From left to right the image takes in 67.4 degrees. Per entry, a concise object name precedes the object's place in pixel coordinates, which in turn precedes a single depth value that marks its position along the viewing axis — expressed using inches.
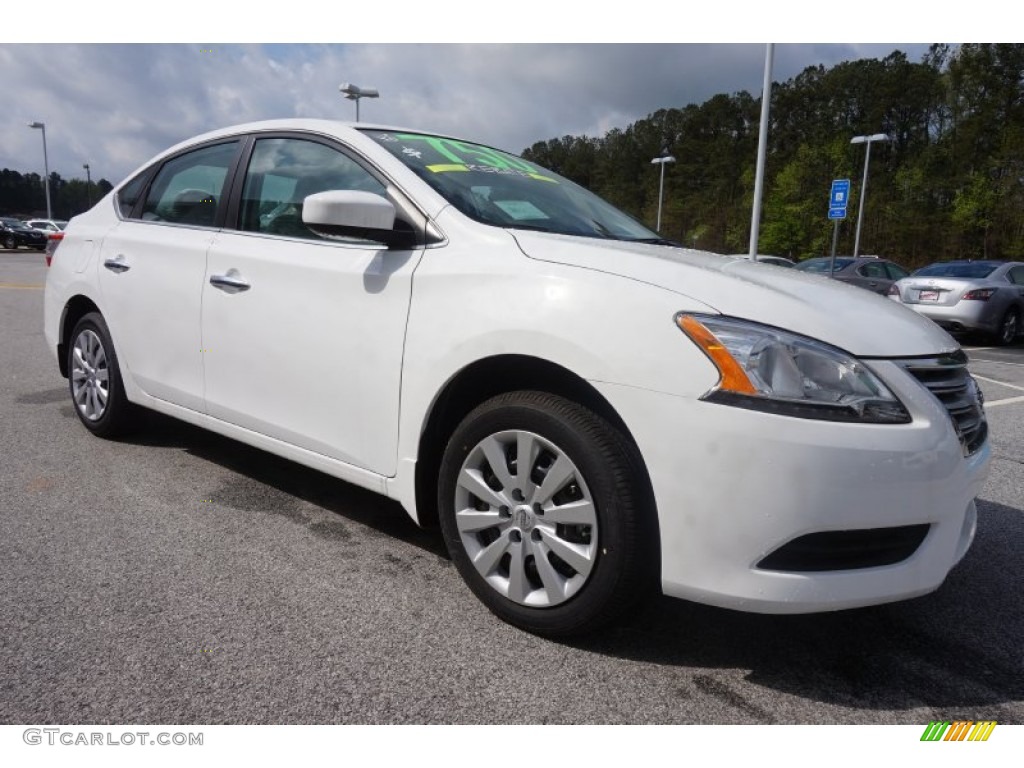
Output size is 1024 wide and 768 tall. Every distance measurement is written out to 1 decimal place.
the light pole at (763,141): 561.6
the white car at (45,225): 1573.5
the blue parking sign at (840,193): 623.3
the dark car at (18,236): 1403.8
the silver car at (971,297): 446.0
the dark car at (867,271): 607.2
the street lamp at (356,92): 1016.9
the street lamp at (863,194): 1213.1
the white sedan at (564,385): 74.5
